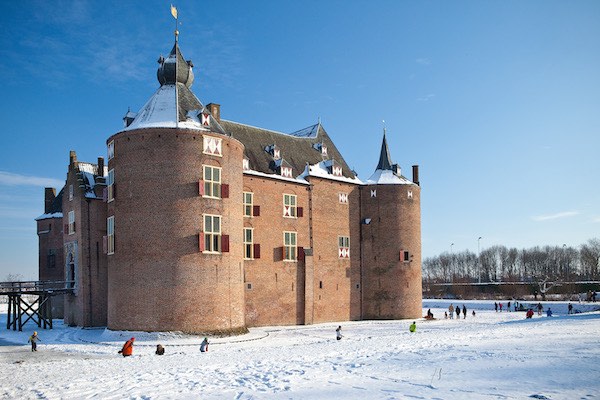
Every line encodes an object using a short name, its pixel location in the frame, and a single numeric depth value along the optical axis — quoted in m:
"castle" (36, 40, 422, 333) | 25.53
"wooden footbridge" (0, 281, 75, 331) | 31.11
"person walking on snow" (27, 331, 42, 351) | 21.88
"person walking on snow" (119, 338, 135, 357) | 20.12
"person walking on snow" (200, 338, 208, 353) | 21.22
